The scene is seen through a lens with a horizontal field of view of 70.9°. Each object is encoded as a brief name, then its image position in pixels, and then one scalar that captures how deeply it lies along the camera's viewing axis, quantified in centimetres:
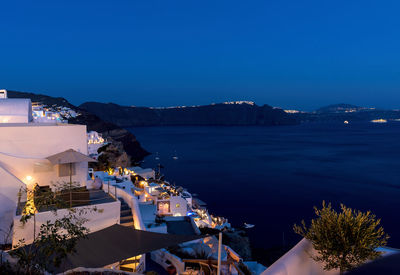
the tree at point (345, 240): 470
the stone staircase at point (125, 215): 872
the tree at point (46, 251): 388
